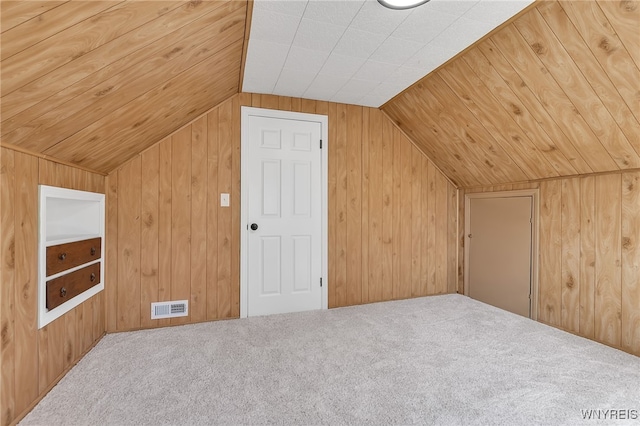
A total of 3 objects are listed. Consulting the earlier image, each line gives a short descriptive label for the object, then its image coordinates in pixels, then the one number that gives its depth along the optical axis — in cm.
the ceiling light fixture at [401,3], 165
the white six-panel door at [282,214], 289
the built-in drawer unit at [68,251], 159
